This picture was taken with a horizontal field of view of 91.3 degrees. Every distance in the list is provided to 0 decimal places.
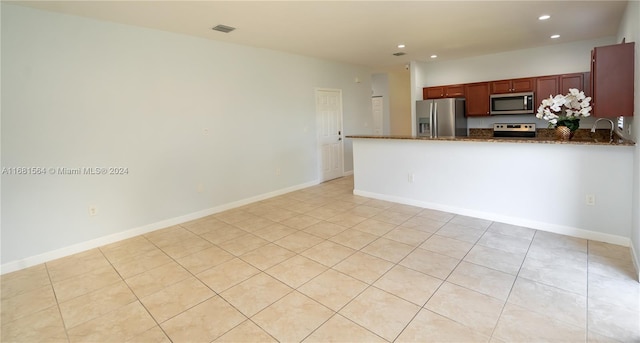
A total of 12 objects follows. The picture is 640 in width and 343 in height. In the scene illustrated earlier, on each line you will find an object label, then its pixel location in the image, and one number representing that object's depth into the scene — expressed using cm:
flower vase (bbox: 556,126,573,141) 340
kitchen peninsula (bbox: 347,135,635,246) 312
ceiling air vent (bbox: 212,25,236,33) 395
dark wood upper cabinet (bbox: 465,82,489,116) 621
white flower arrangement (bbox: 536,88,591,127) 323
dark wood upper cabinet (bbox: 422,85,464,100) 656
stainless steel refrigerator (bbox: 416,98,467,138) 633
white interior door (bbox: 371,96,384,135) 962
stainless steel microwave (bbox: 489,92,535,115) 566
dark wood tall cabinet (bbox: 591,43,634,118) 286
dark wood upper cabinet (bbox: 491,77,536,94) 572
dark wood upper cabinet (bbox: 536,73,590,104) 530
